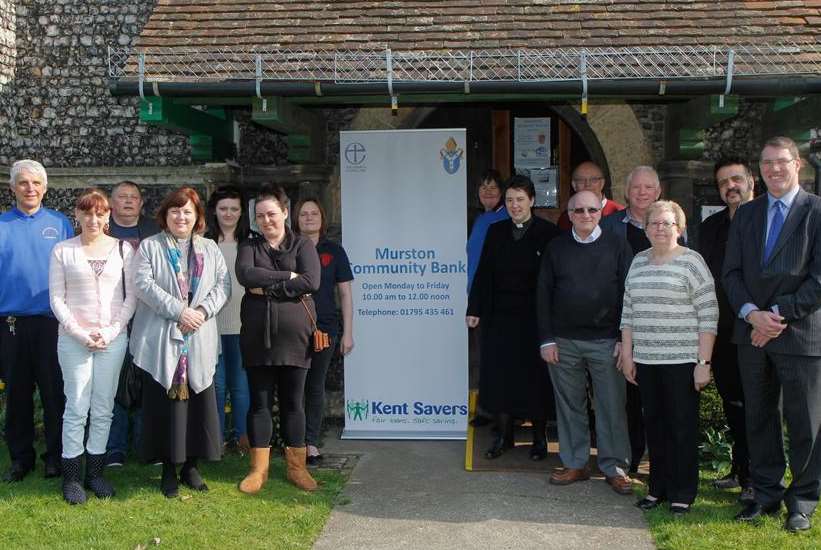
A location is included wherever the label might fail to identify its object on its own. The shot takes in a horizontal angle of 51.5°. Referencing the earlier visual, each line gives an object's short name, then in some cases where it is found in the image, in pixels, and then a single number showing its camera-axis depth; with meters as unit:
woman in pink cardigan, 4.77
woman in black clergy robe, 5.39
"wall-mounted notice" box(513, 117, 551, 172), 8.12
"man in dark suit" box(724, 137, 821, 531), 4.26
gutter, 5.55
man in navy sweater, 4.90
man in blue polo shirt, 5.05
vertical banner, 6.19
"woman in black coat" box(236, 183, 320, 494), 4.89
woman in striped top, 4.50
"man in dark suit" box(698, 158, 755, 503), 4.89
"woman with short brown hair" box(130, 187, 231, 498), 4.76
